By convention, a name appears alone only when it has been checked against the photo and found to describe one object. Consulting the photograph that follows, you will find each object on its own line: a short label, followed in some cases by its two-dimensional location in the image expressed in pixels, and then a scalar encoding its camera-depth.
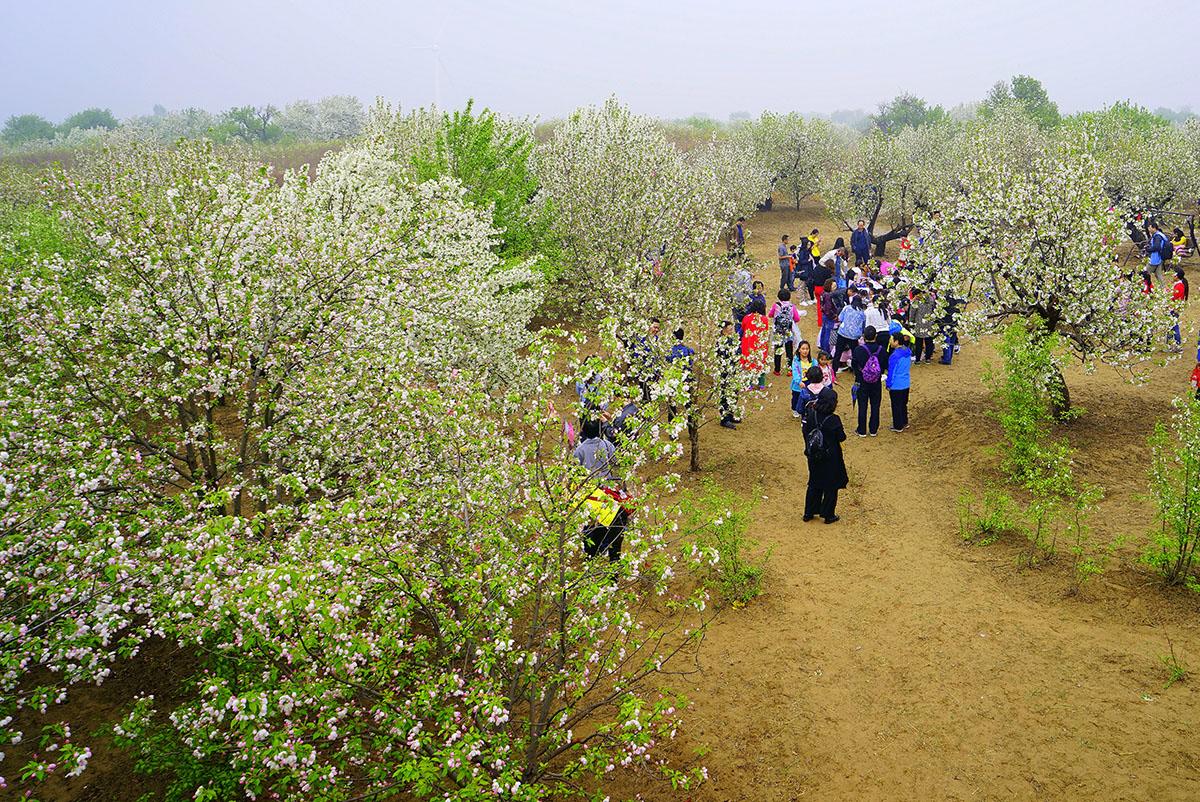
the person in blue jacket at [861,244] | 27.44
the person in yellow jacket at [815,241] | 23.38
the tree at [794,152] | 45.75
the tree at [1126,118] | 44.66
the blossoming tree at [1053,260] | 12.54
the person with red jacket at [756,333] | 14.88
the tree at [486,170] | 22.92
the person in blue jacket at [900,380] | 14.11
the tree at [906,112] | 91.62
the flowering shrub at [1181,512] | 8.58
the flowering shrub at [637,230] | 13.97
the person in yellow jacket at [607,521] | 8.86
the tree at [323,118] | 98.43
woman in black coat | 10.97
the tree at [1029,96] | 69.62
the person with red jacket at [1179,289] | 17.33
